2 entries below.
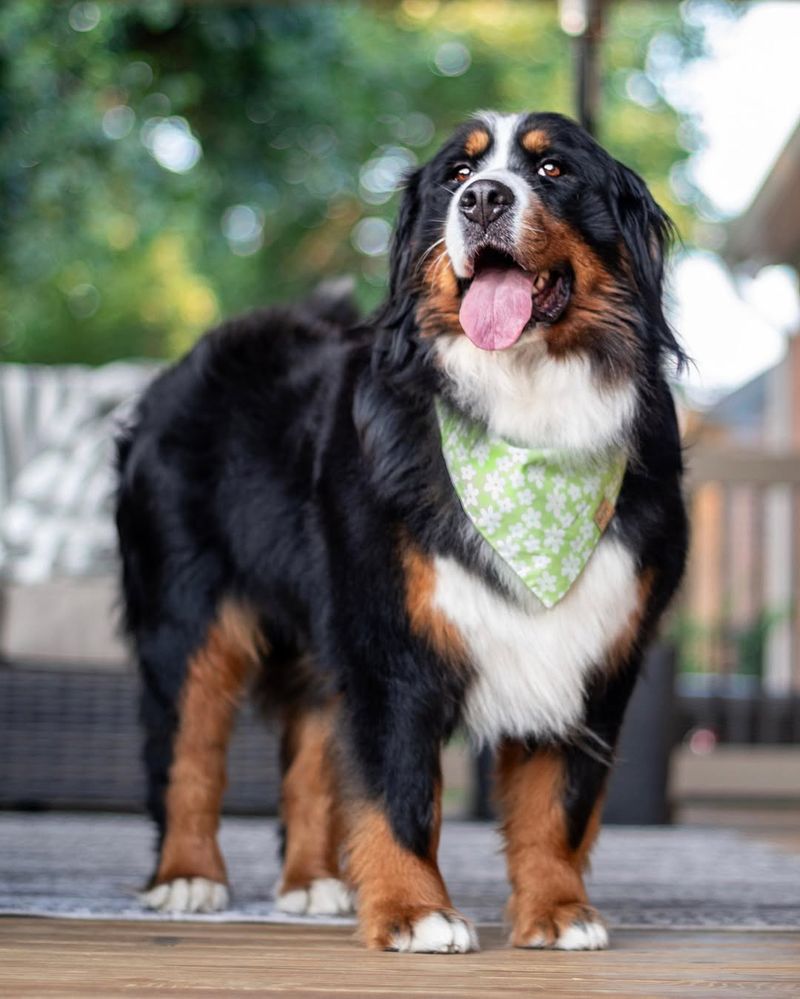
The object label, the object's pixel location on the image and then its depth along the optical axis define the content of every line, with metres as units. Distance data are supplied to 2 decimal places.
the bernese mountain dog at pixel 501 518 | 2.30
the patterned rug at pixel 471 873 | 2.69
